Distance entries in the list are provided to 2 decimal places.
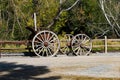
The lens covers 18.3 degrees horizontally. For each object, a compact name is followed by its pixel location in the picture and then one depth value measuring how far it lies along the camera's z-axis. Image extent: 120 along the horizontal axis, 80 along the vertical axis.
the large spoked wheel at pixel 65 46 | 21.27
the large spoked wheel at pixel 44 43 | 19.25
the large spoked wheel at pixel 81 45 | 20.86
